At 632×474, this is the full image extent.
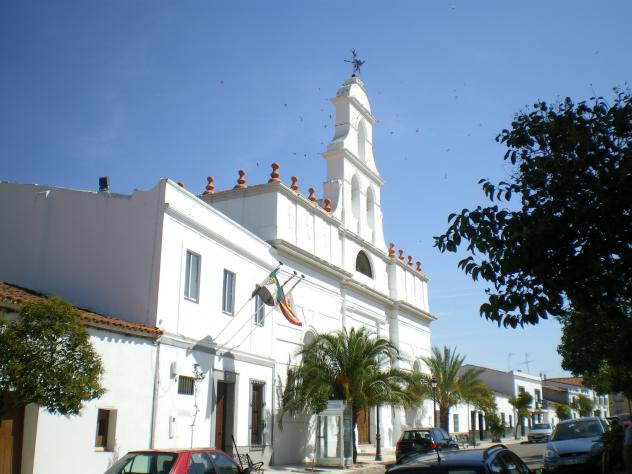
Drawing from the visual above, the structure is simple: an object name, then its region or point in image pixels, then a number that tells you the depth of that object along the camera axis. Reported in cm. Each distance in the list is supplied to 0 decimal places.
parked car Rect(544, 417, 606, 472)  1534
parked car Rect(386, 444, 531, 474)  593
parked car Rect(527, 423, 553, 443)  4438
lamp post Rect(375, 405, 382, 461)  2728
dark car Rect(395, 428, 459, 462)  2416
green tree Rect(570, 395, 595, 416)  7434
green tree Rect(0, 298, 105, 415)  1059
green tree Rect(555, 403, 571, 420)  6931
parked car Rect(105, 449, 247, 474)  1034
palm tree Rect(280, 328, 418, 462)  2442
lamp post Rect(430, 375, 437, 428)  3273
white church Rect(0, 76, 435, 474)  1562
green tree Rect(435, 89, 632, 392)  759
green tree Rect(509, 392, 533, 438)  5847
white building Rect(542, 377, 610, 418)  8419
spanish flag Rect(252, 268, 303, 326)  2205
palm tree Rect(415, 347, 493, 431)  3769
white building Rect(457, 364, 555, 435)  6325
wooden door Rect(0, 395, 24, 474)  1299
